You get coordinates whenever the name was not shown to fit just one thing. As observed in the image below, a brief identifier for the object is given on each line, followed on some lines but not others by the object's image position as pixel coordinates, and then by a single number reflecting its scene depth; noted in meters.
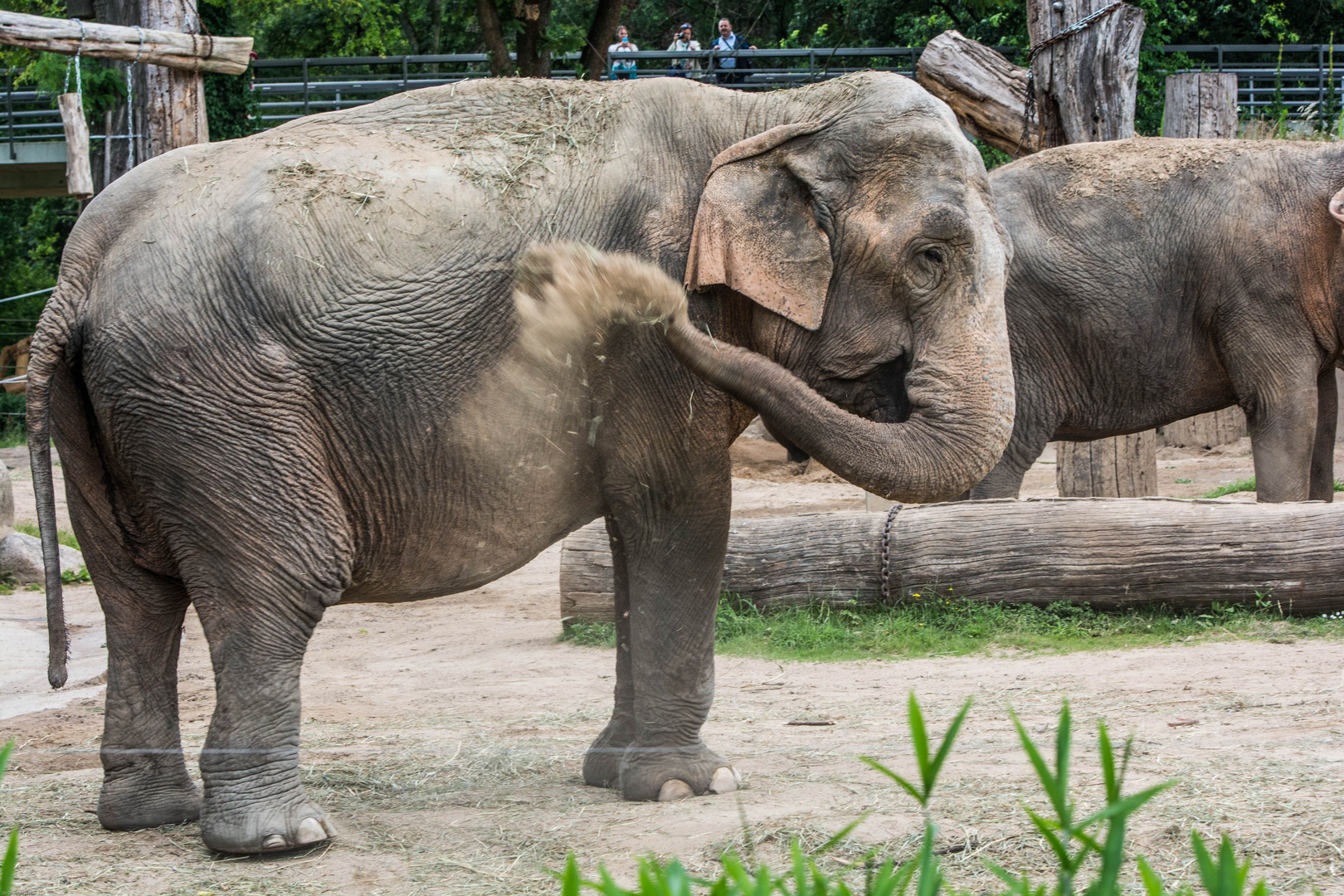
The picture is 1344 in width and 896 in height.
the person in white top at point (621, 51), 30.20
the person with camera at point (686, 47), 32.59
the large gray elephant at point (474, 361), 7.39
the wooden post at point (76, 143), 17.77
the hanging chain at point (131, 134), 17.61
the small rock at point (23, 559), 19.53
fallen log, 12.97
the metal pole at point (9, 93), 37.06
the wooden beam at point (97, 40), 16.02
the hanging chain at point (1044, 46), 18.56
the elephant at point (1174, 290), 14.50
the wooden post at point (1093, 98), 17.97
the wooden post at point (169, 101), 17.09
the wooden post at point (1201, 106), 21.61
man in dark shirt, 32.25
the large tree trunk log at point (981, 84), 20.31
